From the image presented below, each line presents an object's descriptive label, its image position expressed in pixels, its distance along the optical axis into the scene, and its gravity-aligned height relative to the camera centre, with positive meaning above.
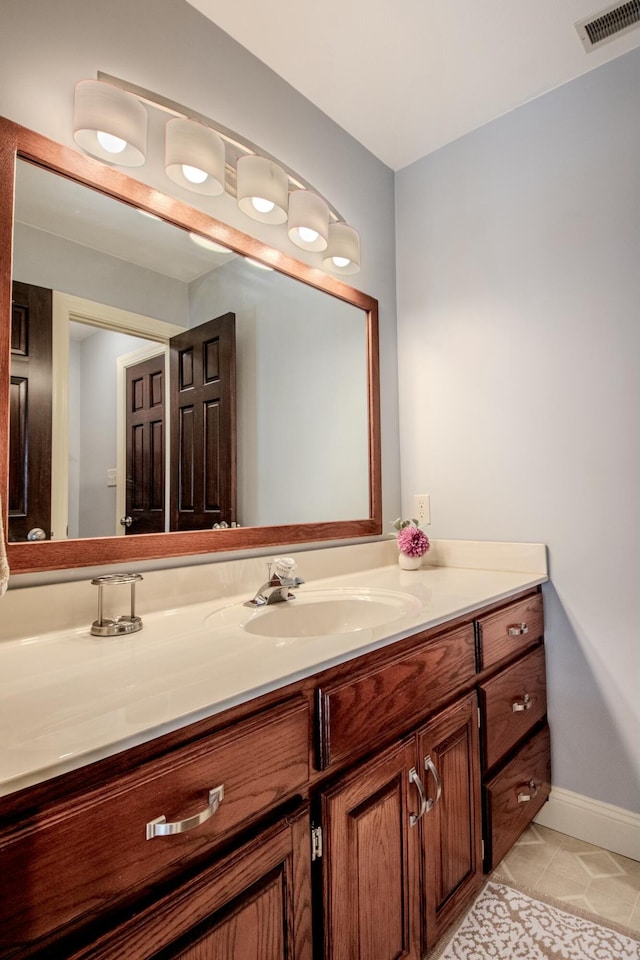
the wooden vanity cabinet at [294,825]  0.56 -0.48
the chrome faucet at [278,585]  1.31 -0.22
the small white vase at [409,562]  1.85 -0.23
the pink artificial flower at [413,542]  1.84 -0.16
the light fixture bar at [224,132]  1.28 +1.04
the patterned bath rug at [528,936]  1.21 -1.08
